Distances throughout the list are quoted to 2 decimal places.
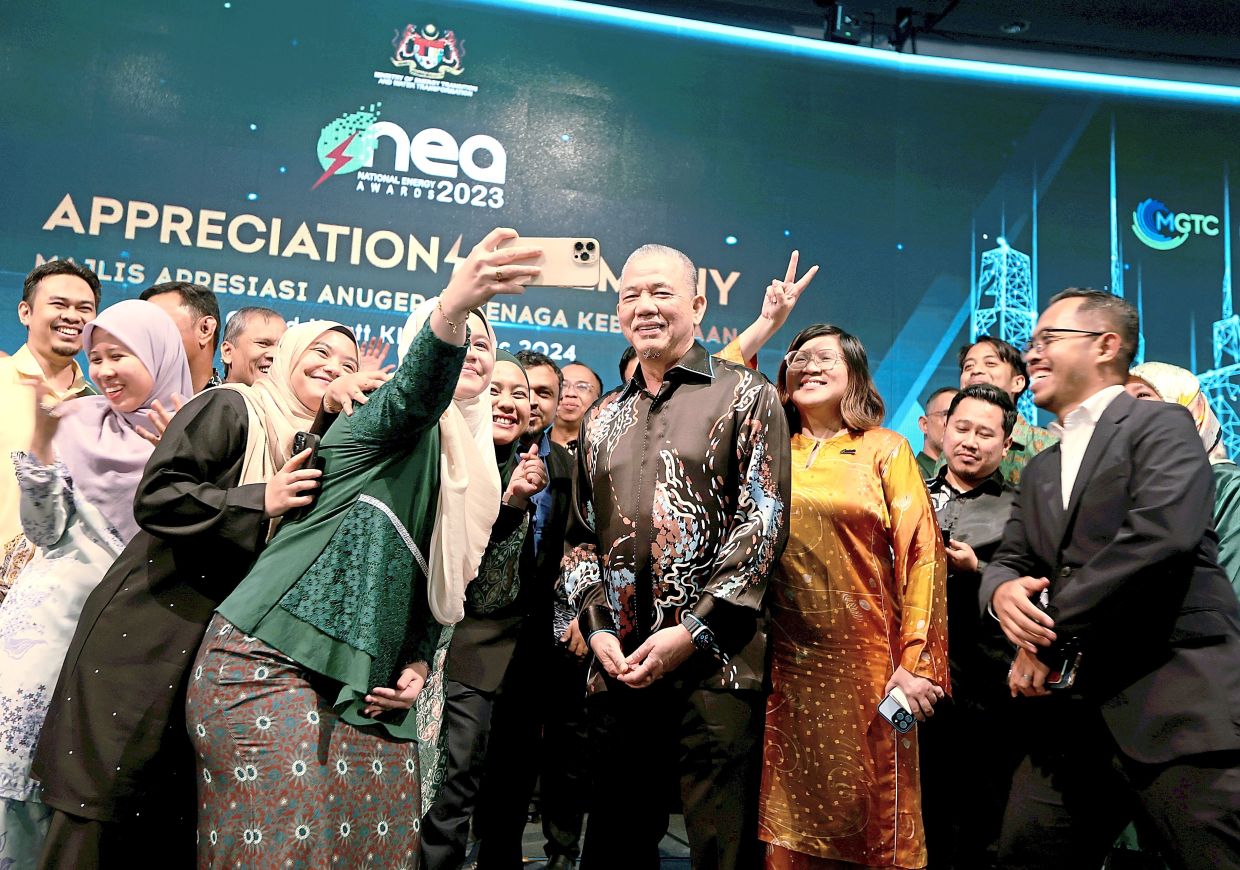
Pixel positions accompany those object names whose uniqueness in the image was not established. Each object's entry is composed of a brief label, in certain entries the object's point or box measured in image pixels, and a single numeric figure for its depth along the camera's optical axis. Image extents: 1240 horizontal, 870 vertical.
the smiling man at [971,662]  3.02
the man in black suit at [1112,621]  2.08
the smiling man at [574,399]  4.10
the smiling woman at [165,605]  2.03
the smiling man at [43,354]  3.11
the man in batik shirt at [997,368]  3.85
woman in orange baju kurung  2.45
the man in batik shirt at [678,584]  2.10
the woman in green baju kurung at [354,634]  1.72
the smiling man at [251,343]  3.38
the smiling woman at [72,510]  2.38
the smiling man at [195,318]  3.39
